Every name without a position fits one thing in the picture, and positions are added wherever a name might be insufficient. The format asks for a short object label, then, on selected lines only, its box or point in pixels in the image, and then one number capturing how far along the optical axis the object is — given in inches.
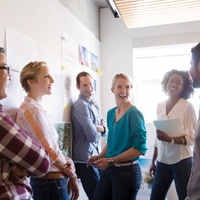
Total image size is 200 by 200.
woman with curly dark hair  83.8
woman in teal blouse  70.4
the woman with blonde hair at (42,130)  60.3
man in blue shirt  97.8
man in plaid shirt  41.2
